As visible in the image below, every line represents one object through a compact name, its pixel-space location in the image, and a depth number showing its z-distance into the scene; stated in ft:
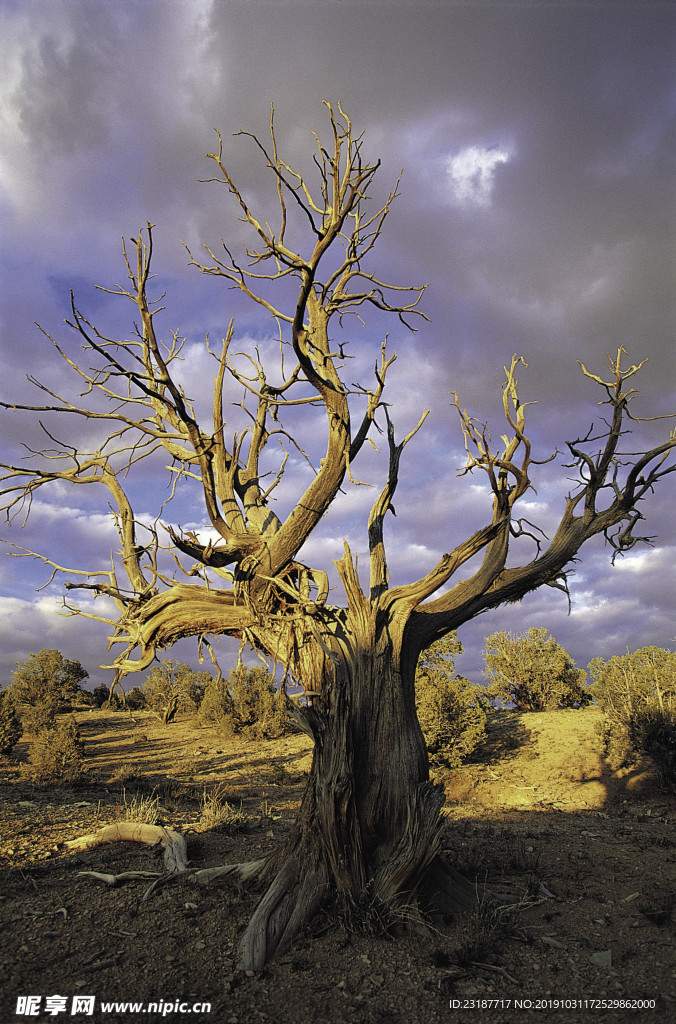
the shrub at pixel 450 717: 53.72
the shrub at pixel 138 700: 109.29
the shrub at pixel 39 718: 68.42
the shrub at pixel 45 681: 85.05
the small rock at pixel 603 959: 16.28
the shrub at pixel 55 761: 42.19
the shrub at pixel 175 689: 99.14
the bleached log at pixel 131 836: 24.06
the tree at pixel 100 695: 108.27
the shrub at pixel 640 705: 42.50
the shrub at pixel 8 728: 52.54
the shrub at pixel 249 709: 75.36
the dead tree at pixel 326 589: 17.93
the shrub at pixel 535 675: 76.23
